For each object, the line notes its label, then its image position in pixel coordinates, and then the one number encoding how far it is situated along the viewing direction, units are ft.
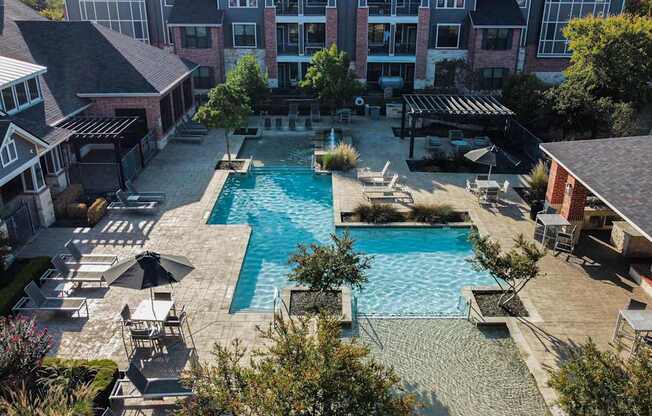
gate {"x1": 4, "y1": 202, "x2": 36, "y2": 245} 61.93
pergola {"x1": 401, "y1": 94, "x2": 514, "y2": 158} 91.97
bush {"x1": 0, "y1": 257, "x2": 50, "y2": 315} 50.82
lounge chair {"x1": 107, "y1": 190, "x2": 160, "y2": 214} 73.05
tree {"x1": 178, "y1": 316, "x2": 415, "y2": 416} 26.91
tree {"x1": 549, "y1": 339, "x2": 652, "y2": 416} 27.66
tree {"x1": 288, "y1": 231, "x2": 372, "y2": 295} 46.50
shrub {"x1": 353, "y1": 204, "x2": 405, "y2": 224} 71.97
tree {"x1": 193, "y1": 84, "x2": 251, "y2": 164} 88.79
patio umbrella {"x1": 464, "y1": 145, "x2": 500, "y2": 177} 79.10
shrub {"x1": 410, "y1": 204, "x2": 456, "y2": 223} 72.02
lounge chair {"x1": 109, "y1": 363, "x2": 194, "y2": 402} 39.88
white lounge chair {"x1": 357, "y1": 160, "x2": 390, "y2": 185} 82.89
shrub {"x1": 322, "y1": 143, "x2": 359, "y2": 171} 89.45
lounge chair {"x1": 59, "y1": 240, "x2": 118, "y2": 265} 58.90
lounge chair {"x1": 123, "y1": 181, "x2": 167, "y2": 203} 75.87
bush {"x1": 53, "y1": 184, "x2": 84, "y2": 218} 71.48
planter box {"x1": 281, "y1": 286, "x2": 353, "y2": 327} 49.85
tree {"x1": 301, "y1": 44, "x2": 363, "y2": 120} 112.47
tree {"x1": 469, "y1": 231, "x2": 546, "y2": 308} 48.24
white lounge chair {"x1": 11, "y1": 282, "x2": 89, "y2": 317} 50.24
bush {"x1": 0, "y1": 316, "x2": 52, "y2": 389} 35.47
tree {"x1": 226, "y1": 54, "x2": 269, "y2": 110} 111.75
